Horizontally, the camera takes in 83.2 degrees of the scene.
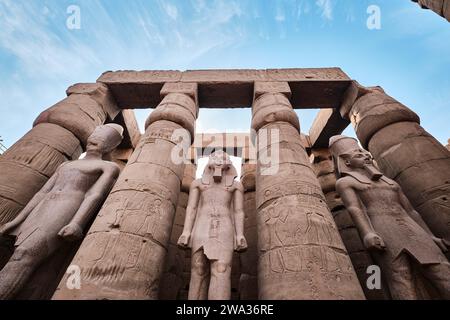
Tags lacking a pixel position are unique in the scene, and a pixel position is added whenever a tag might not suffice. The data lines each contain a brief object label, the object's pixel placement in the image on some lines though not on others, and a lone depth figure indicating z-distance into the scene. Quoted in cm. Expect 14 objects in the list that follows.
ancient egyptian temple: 278
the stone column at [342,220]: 450
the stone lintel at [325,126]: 741
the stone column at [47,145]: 399
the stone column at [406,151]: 389
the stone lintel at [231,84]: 661
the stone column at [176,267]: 459
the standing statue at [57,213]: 292
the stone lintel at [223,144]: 838
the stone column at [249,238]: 417
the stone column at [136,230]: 266
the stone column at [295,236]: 255
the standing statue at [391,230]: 287
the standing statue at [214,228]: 279
